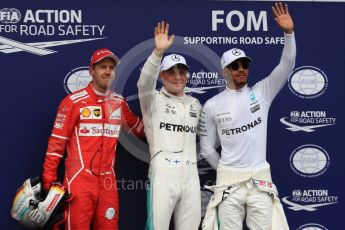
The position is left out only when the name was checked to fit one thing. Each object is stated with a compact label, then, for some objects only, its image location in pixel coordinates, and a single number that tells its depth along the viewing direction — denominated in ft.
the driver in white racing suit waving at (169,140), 25.72
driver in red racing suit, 26.07
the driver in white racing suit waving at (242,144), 25.64
